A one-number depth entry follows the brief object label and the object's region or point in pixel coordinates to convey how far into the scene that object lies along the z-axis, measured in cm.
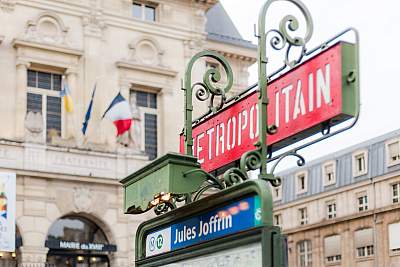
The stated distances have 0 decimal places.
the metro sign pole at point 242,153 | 494
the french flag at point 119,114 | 2469
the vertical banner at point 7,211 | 2255
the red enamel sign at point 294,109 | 495
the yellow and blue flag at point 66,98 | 2516
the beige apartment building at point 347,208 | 4709
